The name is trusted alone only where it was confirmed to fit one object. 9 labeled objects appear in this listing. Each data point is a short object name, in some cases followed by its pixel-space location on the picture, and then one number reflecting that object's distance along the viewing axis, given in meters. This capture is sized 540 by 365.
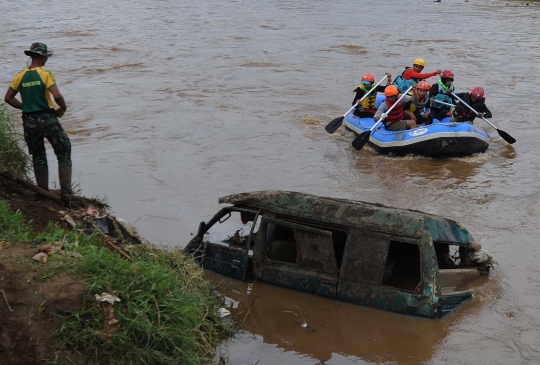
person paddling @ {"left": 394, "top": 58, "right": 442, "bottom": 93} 17.19
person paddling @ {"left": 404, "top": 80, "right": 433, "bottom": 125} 15.69
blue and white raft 15.28
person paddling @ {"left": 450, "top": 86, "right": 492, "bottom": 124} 16.28
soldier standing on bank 8.05
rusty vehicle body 8.09
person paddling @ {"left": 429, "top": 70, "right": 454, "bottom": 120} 16.53
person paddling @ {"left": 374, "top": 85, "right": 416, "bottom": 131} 15.73
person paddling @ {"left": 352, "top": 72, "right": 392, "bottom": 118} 17.09
